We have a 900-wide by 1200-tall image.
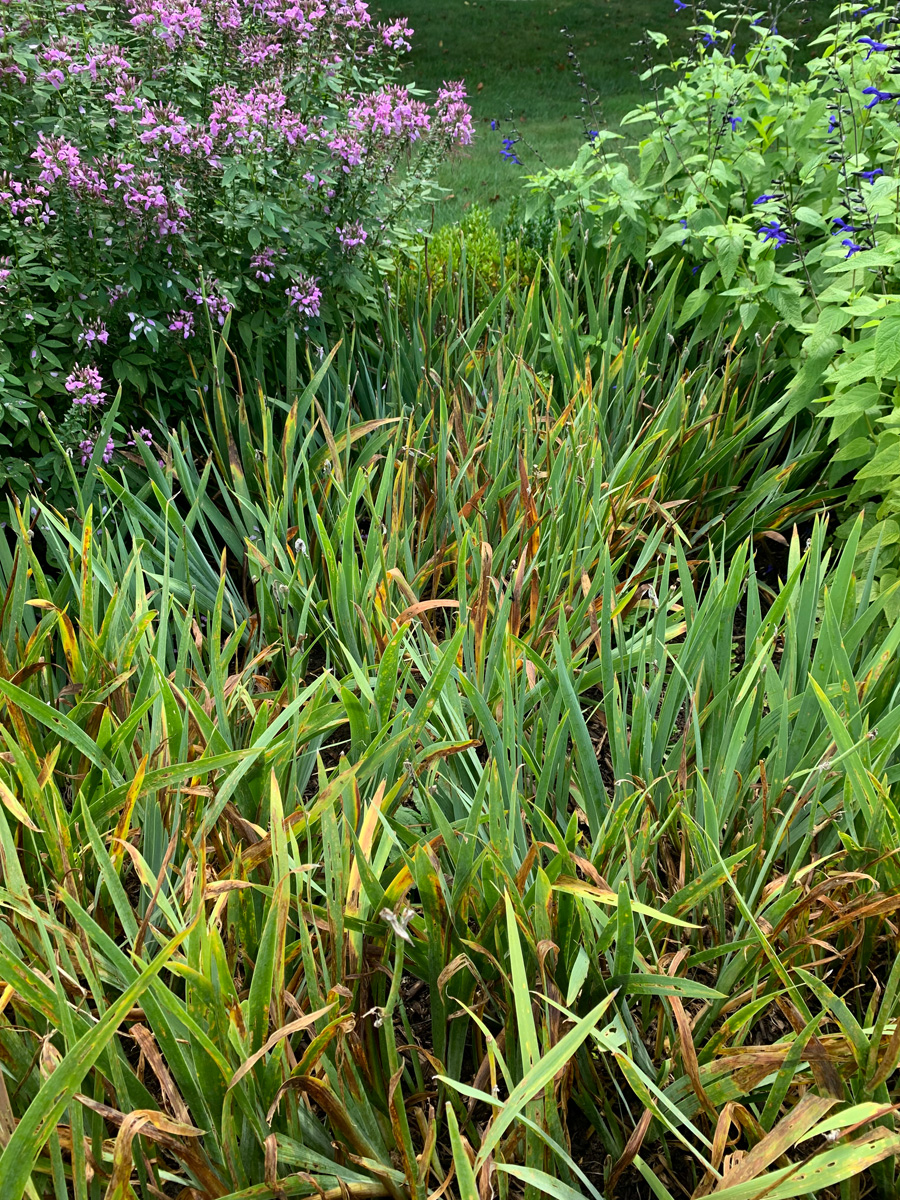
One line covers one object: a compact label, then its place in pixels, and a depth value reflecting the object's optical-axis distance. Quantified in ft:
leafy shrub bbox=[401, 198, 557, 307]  11.71
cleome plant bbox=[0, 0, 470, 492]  7.52
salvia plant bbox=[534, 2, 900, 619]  7.76
